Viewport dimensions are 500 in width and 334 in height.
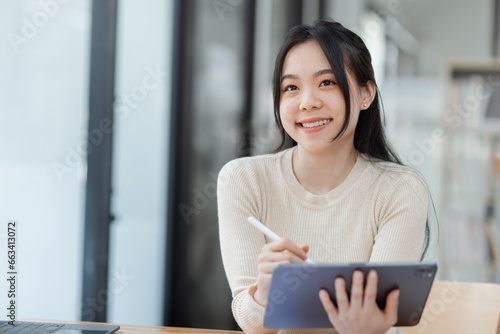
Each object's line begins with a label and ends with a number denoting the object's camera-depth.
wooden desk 1.66
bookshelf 3.51
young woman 1.81
